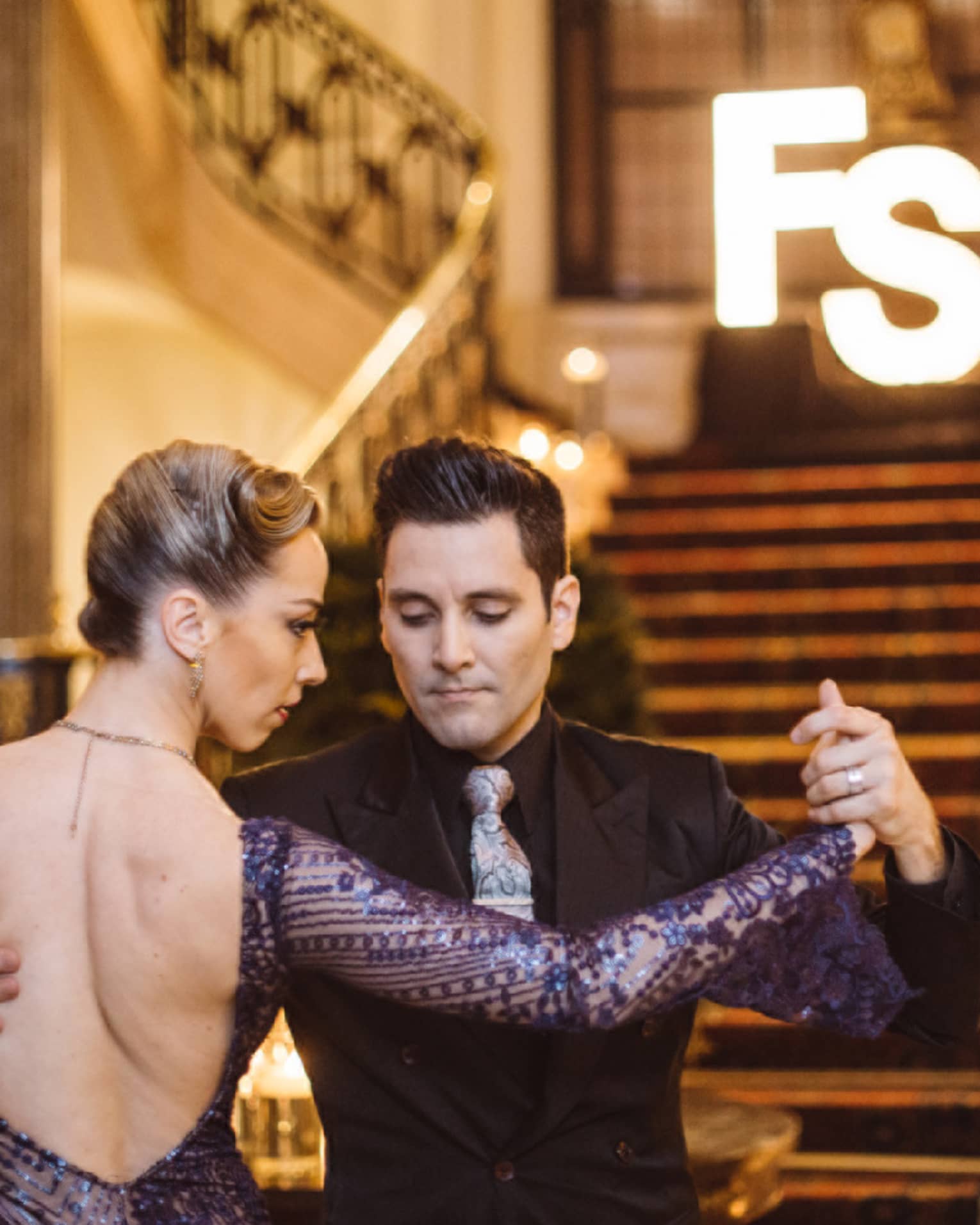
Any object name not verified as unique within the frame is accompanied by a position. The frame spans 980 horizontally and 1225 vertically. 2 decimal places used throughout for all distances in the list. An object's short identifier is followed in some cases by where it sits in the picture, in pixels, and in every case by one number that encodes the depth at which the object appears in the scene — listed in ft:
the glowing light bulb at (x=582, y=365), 27.43
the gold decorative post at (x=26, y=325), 21.66
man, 6.59
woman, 5.79
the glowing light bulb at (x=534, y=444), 24.67
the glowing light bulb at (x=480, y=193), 27.66
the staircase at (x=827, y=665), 15.76
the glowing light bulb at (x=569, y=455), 24.73
